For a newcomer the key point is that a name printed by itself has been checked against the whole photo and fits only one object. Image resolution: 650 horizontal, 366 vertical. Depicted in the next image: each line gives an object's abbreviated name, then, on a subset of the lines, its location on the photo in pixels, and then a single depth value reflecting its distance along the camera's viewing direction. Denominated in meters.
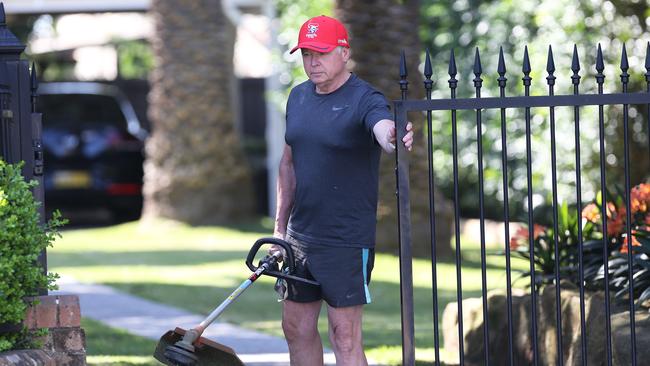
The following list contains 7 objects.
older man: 9.72
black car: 30.73
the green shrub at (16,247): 9.46
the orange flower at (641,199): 13.22
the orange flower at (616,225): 13.12
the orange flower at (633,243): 11.87
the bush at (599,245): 11.88
